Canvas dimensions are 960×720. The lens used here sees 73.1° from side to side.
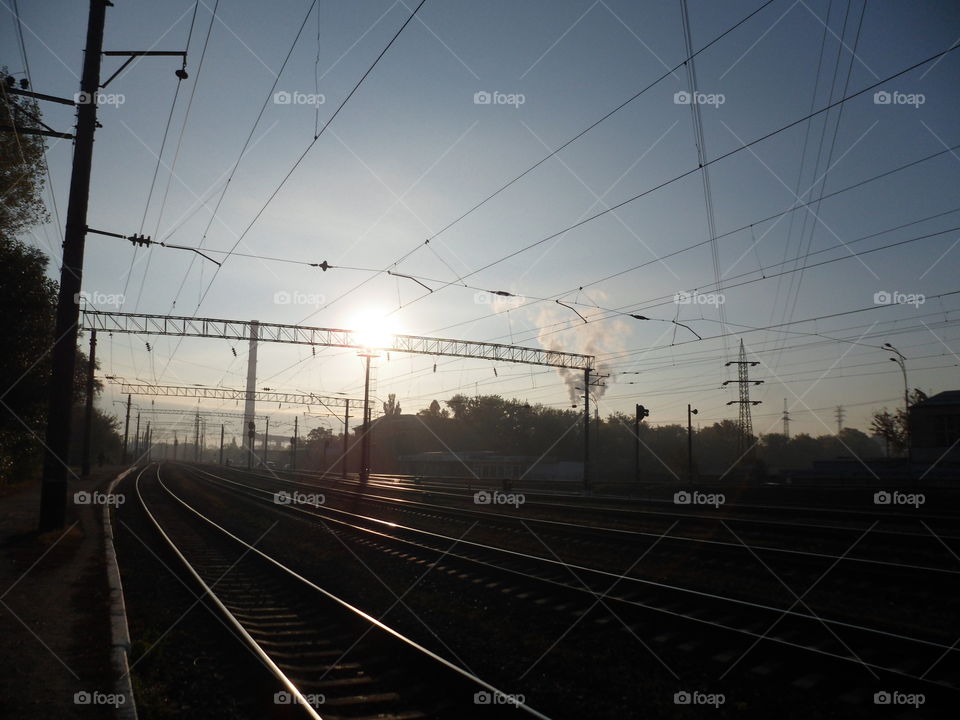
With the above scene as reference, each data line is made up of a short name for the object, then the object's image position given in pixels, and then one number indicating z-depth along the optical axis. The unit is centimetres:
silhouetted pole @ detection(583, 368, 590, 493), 3890
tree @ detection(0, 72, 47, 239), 2262
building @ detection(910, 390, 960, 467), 4647
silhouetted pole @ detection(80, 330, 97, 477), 4460
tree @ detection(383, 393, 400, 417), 11336
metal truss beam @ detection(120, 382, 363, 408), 6512
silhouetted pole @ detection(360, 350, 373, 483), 4612
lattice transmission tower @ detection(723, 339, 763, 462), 4609
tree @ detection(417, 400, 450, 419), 10232
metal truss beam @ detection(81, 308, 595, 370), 3434
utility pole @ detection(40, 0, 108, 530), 1562
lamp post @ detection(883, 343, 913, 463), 4450
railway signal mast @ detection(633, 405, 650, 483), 3662
